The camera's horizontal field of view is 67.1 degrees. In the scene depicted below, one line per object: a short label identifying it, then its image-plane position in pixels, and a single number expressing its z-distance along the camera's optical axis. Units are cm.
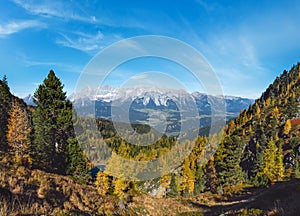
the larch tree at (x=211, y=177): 6228
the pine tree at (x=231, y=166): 5978
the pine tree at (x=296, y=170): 6306
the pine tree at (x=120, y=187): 3500
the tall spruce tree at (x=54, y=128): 4175
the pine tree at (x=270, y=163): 6269
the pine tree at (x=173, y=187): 7001
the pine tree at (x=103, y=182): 3542
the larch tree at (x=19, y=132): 3822
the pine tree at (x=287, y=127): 10862
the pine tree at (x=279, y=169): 6282
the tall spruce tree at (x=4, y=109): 4462
